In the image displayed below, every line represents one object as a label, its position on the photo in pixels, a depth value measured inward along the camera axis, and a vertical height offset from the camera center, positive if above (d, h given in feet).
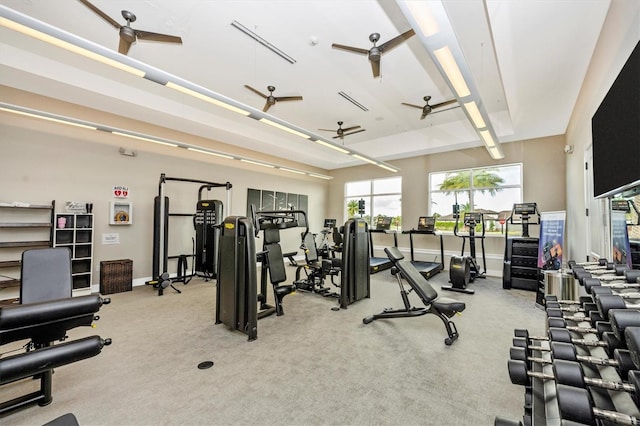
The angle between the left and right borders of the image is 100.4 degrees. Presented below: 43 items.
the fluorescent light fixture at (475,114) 12.05 +5.21
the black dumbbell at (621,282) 4.47 -1.05
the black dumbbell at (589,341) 3.26 -1.48
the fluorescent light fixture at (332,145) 18.28 +5.37
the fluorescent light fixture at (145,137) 15.84 +5.04
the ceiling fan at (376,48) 11.38 +7.62
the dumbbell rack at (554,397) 2.51 -1.96
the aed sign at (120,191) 18.38 +1.86
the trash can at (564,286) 10.40 -2.64
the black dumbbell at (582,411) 2.07 -1.51
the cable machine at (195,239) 17.84 -1.49
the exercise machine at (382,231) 24.68 -1.10
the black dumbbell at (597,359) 2.63 -1.46
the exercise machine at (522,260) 18.24 -2.67
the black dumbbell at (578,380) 2.30 -1.44
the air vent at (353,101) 17.66 +8.34
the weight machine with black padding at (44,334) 4.83 -2.53
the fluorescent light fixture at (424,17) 6.75 +5.47
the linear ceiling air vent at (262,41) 11.68 +8.45
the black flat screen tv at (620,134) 4.94 +1.96
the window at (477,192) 23.07 +2.68
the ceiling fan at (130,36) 10.56 +7.47
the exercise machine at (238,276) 10.41 -2.33
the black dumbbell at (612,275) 4.94 -1.04
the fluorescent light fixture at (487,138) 15.30 +5.08
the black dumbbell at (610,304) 3.17 -0.98
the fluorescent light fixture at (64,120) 12.99 +5.06
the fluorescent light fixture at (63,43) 7.53 +5.48
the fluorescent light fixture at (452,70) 8.57 +5.38
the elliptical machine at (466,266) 17.78 -3.16
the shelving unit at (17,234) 14.15 -0.98
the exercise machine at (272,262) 13.19 -2.19
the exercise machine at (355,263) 14.42 -2.45
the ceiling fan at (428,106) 17.18 +7.56
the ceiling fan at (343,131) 22.52 +7.92
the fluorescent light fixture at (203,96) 11.04 +5.53
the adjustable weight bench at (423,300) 10.50 -3.32
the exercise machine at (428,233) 22.89 -1.09
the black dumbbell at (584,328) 3.54 -1.49
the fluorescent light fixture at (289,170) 27.78 +5.41
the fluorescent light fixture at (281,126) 14.75 +5.47
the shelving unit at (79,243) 15.80 -1.51
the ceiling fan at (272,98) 16.69 +7.63
